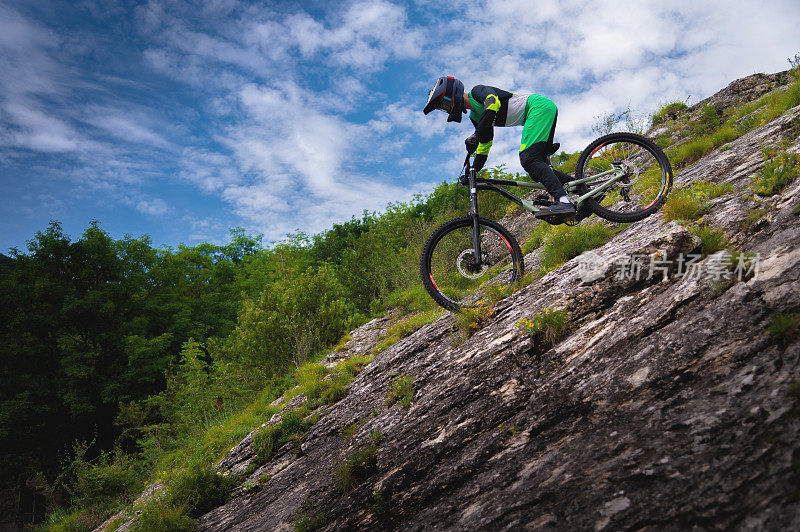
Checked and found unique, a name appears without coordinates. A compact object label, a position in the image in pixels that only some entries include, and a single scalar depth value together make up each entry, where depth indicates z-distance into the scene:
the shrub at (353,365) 10.31
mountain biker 5.98
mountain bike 6.12
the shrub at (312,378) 9.97
